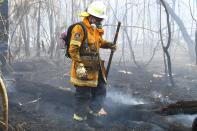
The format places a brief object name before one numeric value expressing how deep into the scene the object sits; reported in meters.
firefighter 5.62
